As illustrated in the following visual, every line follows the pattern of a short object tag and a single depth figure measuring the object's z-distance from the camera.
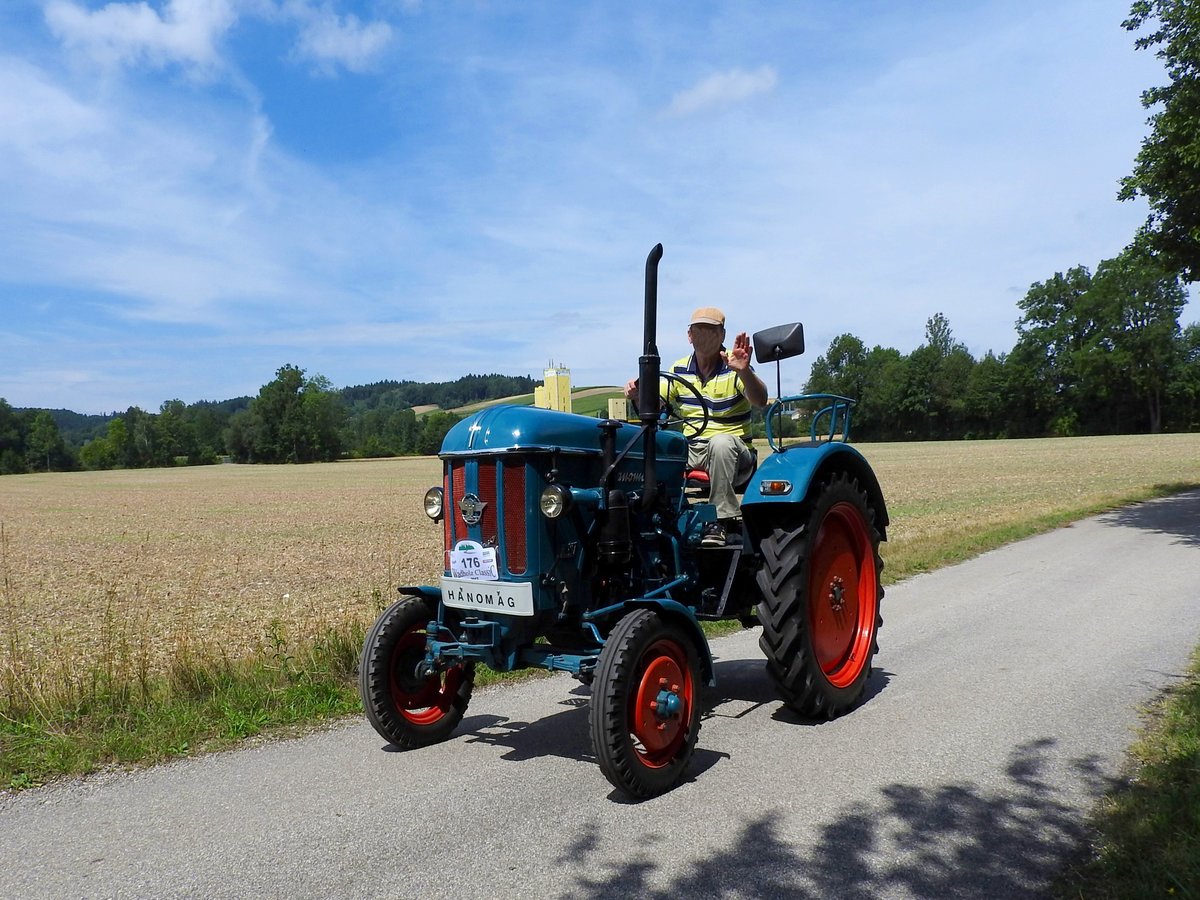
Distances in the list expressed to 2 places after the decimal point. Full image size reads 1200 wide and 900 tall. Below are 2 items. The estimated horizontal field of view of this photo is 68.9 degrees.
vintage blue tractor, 3.72
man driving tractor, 4.86
